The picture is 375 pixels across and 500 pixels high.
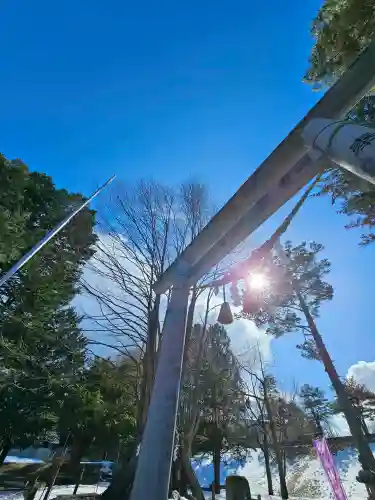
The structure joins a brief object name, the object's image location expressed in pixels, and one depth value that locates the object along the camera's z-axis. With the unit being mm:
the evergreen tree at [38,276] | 8312
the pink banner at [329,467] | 9000
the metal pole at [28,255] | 3641
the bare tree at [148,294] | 6629
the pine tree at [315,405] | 22688
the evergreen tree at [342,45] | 3641
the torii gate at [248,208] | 1273
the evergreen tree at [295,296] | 12555
